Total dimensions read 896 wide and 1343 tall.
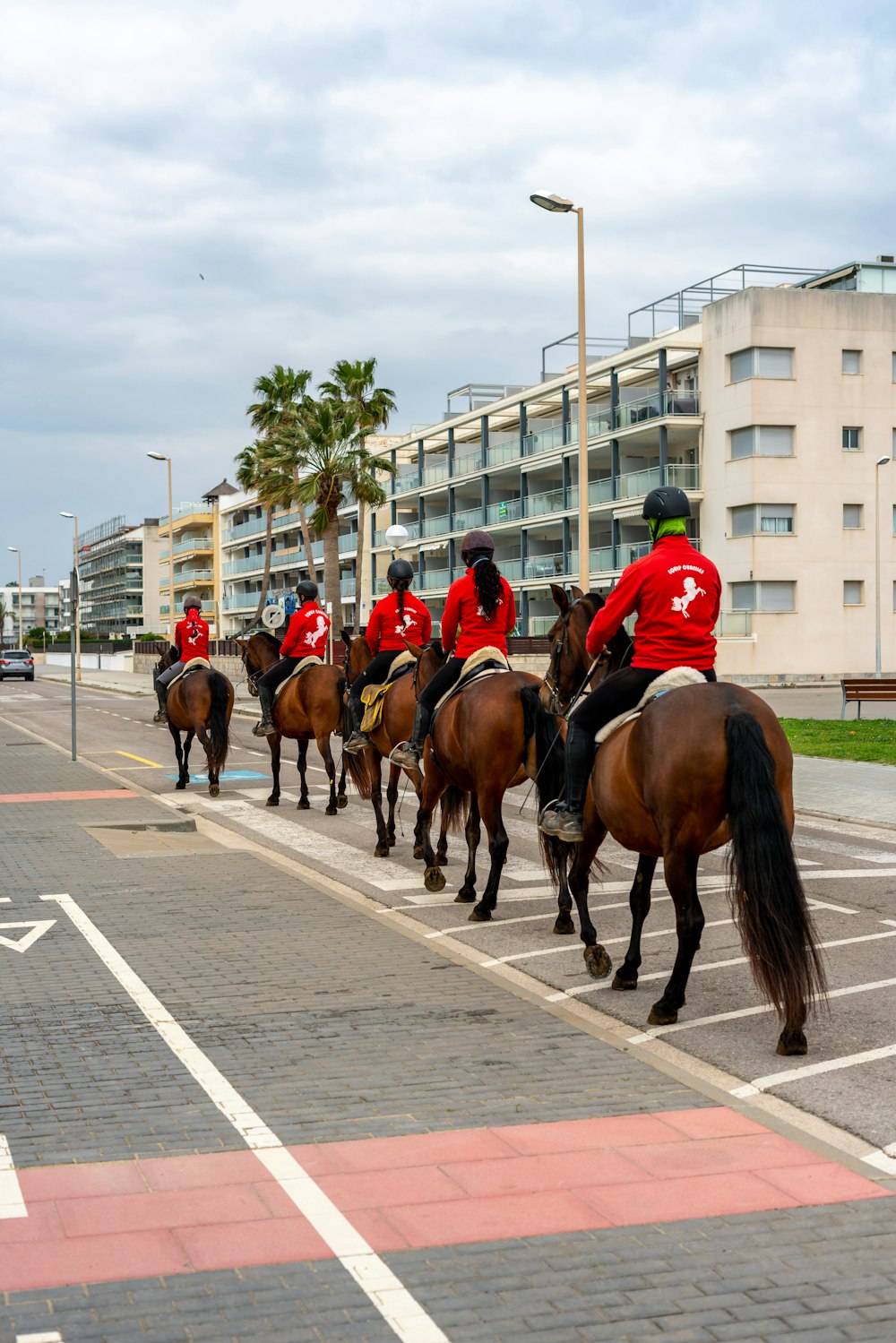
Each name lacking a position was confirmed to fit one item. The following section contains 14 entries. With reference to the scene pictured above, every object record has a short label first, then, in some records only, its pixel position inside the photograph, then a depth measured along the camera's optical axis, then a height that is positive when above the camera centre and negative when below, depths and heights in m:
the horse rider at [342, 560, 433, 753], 13.59 -0.01
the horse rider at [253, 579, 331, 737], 16.62 -0.14
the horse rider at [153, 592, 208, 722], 19.11 -0.03
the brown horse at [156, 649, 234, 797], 18.12 -0.94
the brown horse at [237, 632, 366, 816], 16.45 -0.91
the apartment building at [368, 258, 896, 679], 51.44 +6.21
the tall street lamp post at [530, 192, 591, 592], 25.14 +3.73
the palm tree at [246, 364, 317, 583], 62.38 +10.00
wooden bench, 27.80 -1.20
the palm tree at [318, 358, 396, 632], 54.78 +8.94
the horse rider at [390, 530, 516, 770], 10.45 +0.14
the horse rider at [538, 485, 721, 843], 7.43 +0.08
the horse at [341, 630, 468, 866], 11.57 -0.86
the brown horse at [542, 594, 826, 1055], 6.37 -0.87
